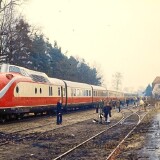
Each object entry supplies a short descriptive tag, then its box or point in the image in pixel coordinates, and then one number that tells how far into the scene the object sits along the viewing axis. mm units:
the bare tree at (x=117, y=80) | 185600
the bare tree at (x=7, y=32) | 47606
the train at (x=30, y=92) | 24922
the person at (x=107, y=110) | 28656
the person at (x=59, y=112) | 27000
